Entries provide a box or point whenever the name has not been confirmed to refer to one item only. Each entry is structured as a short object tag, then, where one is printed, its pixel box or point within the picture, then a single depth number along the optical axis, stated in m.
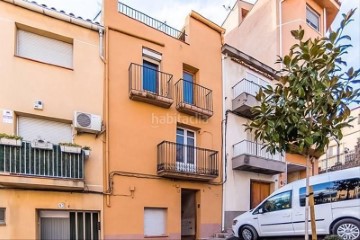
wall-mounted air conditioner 10.29
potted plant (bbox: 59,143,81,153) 9.71
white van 9.35
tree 6.48
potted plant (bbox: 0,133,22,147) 8.78
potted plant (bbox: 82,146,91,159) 10.22
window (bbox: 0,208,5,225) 9.03
